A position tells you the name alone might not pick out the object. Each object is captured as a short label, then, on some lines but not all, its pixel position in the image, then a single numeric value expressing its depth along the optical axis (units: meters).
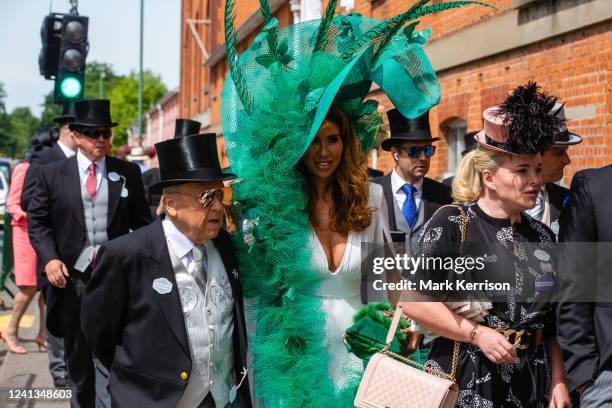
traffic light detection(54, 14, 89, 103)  12.39
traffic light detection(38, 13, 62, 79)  12.45
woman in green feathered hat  4.12
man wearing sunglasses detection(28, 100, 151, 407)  6.51
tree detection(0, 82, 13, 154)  138.84
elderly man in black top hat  3.85
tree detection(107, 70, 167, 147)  96.28
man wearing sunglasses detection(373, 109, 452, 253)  6.77
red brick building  8.48
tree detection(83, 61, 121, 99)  133.38
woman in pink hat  3.80
